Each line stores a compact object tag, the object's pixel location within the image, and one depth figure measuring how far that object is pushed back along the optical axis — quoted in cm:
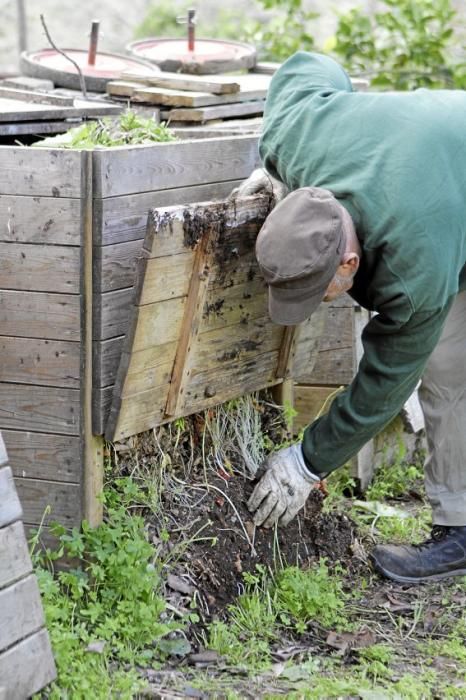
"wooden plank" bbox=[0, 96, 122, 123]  401
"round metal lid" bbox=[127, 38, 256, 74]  583
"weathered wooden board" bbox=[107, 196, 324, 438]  345
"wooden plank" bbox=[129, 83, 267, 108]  477
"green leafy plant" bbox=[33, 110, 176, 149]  367
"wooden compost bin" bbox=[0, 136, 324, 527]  340
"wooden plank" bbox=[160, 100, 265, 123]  476
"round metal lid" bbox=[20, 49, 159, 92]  535
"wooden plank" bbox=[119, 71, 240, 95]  493
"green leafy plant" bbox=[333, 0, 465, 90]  751
